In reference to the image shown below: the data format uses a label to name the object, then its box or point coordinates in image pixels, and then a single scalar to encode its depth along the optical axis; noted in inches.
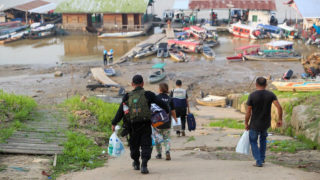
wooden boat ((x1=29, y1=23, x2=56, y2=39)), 1754.4
